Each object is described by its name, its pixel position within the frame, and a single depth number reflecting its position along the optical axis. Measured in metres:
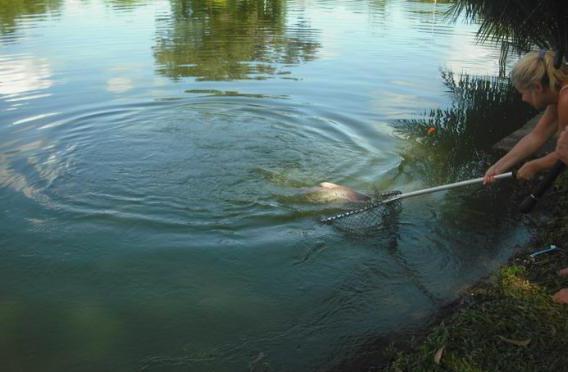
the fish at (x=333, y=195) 6.96
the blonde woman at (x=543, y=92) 4.14
